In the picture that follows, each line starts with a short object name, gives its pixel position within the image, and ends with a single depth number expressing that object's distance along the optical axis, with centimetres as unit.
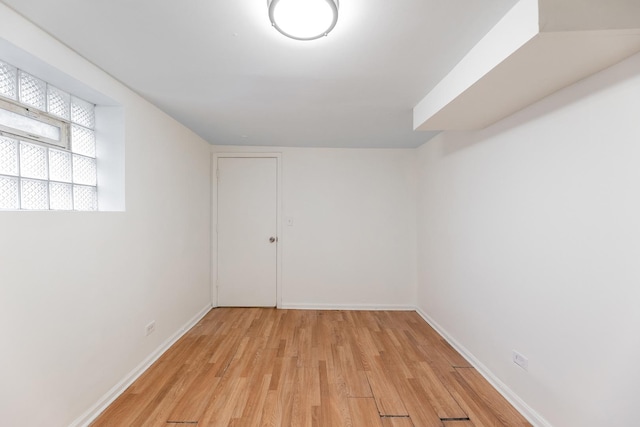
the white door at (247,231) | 379
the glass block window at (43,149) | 141
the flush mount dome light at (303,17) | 113
